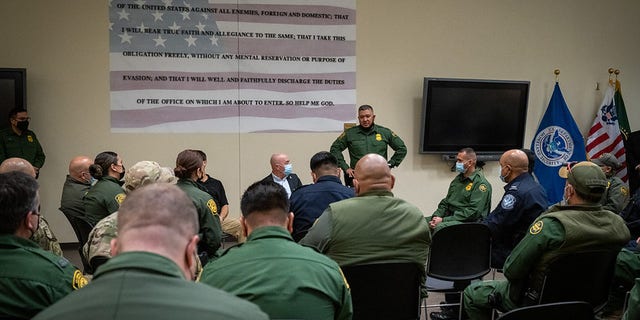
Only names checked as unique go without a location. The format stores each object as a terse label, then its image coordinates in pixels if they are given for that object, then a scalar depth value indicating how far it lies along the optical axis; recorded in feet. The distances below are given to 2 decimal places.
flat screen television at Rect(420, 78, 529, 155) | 22.86
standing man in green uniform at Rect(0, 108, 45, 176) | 18.62
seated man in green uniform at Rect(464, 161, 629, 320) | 8.95
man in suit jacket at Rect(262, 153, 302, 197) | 18.04
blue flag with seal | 24.39
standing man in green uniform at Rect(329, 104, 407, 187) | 20.86
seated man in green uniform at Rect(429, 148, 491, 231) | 15.98
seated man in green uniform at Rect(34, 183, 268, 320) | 3.18
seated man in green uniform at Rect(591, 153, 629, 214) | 16.07
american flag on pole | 24.50
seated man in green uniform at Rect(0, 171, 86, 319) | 5.77
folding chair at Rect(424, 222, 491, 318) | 11.85
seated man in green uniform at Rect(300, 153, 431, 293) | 8.33
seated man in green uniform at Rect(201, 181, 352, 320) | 5.45
